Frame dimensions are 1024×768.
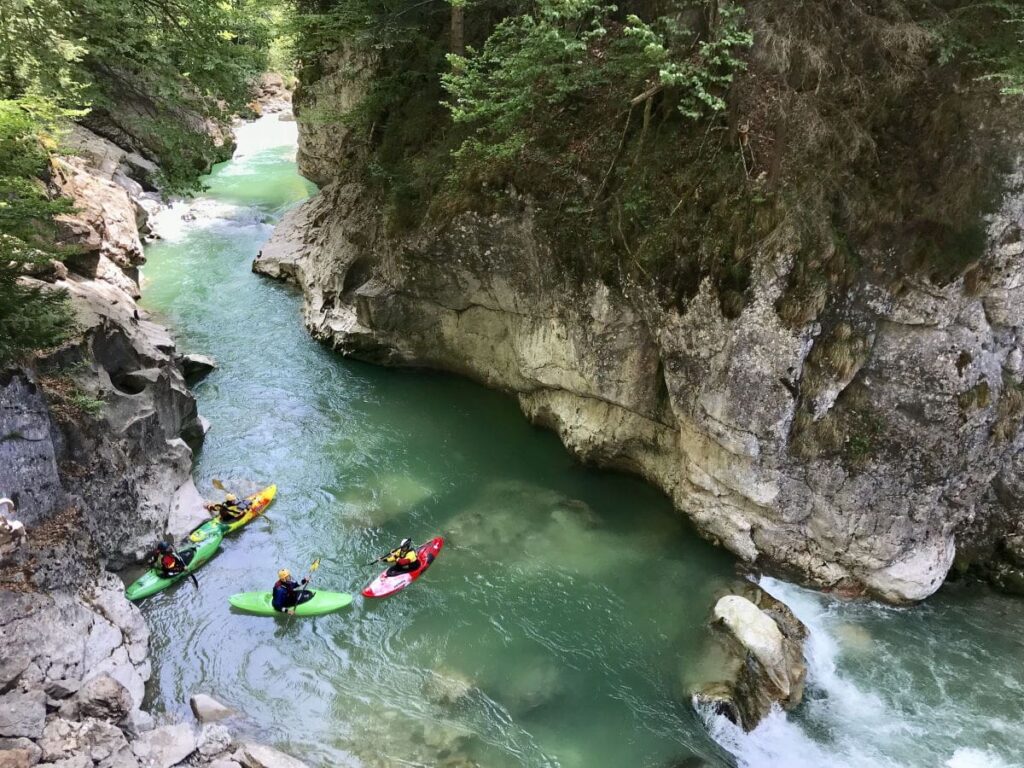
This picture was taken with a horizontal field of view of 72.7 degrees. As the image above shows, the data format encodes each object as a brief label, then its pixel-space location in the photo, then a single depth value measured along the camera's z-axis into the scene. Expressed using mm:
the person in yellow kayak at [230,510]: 13289
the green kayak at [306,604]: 11633
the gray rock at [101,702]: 9016
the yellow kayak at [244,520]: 13062
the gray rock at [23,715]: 8273
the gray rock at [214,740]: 8969
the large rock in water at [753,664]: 10164
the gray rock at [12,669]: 8734
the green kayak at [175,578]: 11773
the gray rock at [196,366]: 17844
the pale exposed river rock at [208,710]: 9758
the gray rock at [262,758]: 8938
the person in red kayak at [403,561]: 12234
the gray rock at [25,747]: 7995
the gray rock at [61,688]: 9094
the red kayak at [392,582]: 11992
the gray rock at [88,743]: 8242
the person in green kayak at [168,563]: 12016
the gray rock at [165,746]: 8727
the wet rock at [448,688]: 10289
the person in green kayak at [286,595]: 11547
